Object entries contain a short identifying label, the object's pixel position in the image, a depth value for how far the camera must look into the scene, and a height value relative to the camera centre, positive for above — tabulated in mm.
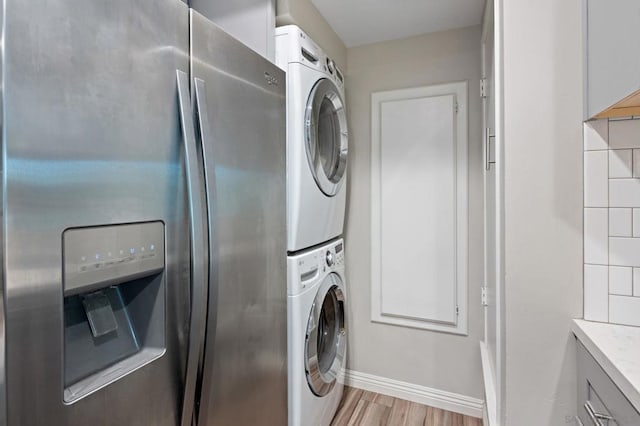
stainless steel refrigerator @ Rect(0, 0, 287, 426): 536 -16
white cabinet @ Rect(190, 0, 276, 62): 1385 +795
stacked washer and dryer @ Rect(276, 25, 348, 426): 1386 -71
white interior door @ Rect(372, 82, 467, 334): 2025 +6
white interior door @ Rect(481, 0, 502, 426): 1173 -83
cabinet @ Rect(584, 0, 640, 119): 735 +375
